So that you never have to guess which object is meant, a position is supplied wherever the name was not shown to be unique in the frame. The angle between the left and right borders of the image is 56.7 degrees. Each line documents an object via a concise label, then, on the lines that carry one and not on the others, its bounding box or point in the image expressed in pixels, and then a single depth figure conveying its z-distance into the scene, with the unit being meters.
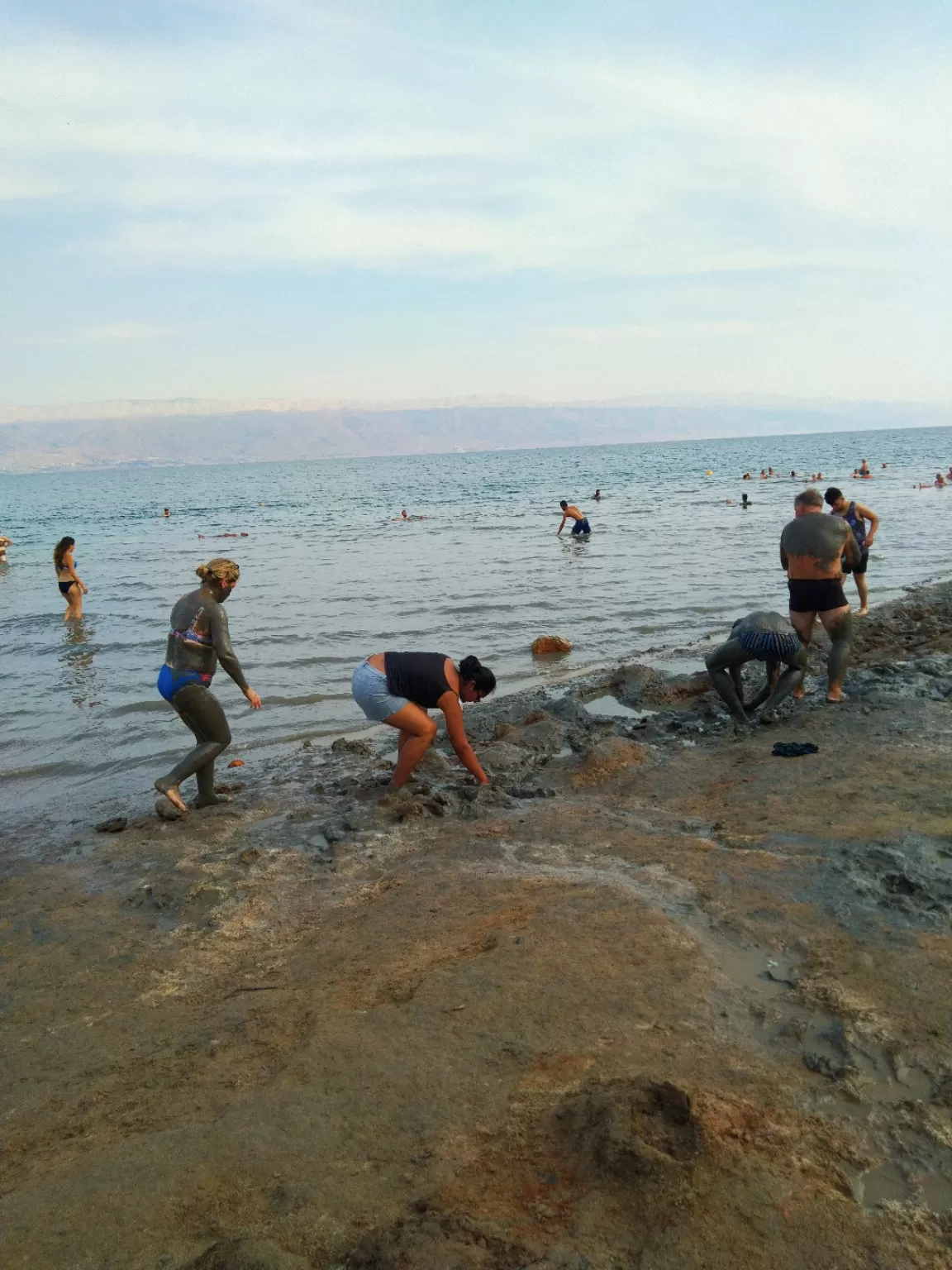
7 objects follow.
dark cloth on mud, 6.70
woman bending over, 6.06
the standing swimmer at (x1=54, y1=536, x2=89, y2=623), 15.42
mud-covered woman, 6.25
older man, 7.85
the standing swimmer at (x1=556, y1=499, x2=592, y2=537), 25.48
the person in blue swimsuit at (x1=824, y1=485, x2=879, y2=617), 10.84
